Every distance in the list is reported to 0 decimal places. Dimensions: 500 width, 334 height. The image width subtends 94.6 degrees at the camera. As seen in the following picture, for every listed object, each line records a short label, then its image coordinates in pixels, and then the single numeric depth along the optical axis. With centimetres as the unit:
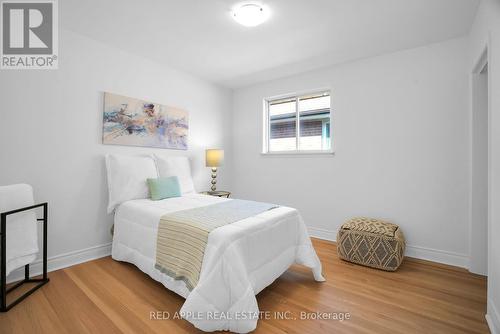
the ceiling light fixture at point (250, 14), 208
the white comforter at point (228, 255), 146
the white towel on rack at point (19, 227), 181
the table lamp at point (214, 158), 370
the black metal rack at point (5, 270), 167
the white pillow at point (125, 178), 260
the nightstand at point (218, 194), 362
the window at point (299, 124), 357
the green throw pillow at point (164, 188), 274
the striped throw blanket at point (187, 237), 165
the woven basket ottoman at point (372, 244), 243
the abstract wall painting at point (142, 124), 279
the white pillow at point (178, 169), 308
